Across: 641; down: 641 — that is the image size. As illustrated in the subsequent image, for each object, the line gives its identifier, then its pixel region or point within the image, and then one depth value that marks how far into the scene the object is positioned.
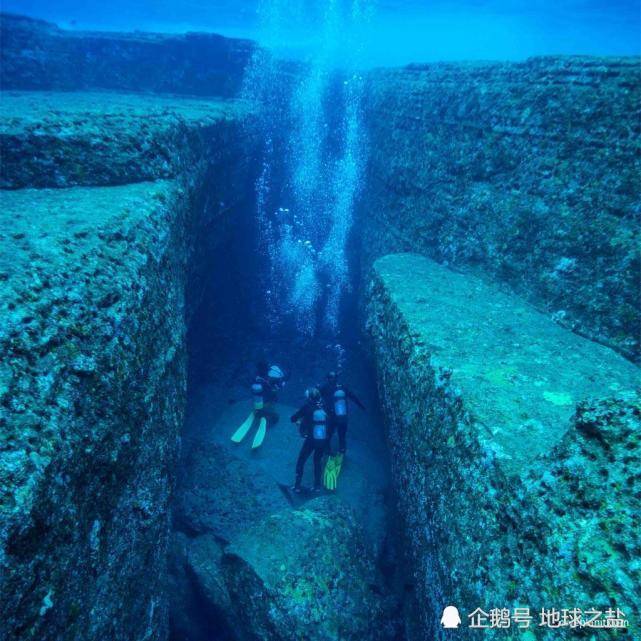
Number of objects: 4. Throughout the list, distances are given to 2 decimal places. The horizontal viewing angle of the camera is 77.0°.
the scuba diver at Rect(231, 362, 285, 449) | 9.09
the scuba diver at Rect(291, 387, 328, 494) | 7.56
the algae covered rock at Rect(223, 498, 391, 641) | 4.91
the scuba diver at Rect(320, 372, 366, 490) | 7.92
